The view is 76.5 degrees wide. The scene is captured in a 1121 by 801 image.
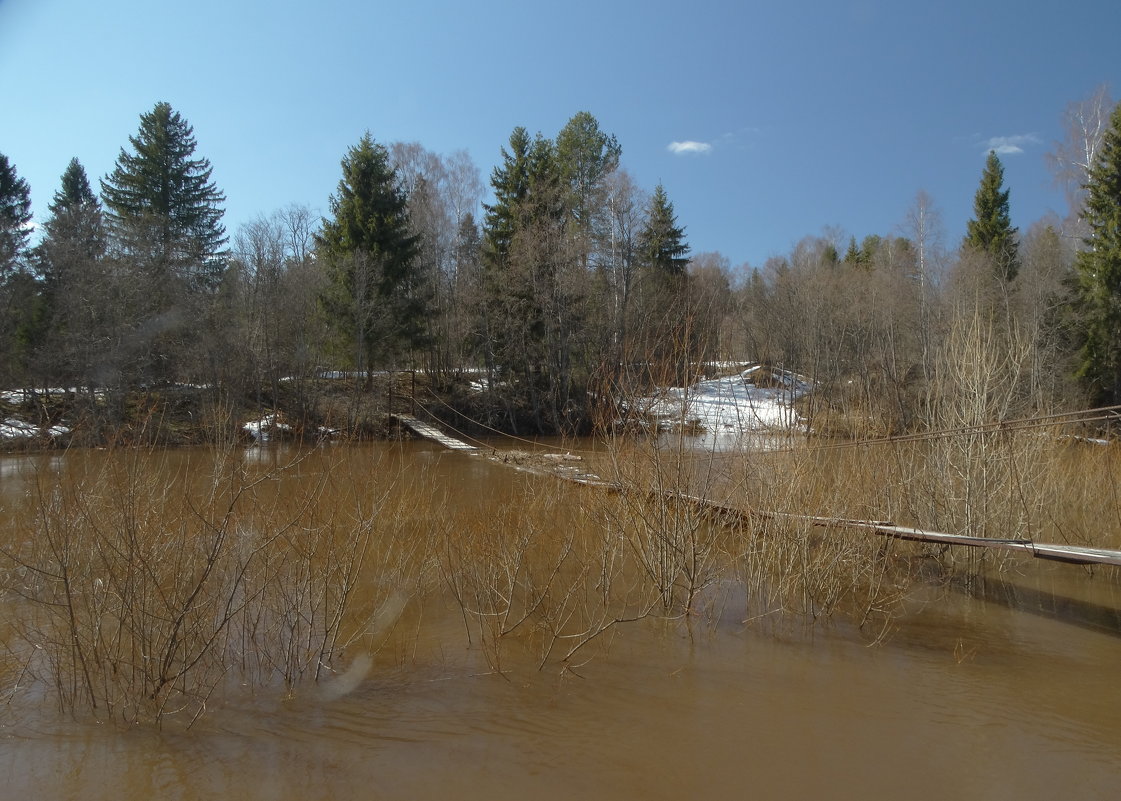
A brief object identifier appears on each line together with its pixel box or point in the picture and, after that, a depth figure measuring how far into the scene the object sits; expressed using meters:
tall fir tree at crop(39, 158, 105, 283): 22.80
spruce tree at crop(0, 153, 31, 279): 21.36
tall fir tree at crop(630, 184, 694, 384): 31.19
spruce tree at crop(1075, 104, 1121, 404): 25.08
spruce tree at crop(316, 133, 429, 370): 26.94
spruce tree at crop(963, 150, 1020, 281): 34.12
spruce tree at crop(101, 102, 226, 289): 29.96
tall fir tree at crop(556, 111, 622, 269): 36.22
